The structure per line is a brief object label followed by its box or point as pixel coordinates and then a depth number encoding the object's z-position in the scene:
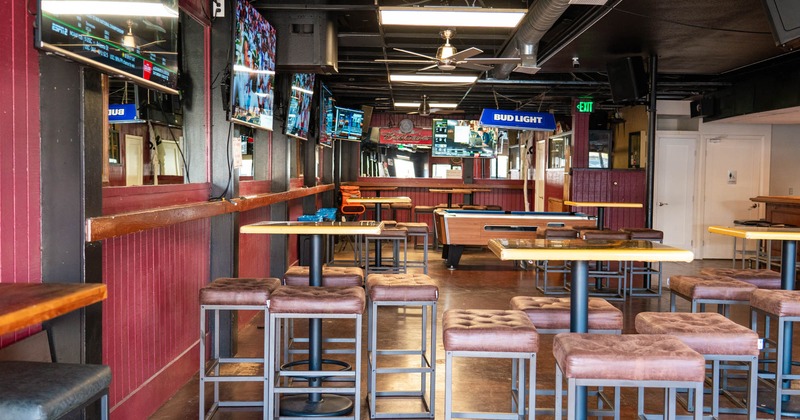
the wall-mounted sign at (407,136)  15.96
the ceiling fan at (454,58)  6.67
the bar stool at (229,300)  3.62
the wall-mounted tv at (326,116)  9.84
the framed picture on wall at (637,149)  12.88
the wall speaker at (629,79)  8.17
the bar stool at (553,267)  7.76
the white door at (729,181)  11.66
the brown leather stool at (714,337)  3.13
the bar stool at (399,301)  3.86
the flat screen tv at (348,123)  11.77
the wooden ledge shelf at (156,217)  2.78
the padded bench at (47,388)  1.70
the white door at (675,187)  11.74
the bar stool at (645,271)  7.78
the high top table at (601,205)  9.26
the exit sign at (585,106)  11.41
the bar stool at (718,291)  4.21
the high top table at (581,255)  3.25
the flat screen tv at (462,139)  14.61
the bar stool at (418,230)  8.15
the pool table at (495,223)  9.27
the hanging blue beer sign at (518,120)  10.84
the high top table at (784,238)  4.45
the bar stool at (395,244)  7.66
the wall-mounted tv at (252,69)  4.62
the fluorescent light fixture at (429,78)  8.43
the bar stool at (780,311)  3.74
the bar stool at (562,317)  3.48
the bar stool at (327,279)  4.42
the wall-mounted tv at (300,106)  7.04
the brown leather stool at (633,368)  2.56
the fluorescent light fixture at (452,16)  5.28
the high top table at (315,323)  3.83
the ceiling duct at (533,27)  5.83
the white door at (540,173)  14.91
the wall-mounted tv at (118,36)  2.38
